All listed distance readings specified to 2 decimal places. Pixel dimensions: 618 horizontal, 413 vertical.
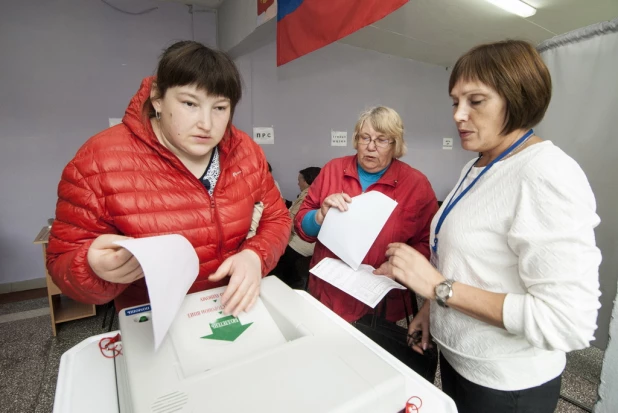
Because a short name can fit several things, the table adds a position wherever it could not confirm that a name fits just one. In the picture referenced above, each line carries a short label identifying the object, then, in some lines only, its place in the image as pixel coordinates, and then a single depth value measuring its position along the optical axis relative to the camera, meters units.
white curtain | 1.46
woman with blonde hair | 1.24
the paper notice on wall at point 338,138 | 4.01
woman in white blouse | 0.55
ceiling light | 2.68
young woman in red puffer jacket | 0.63
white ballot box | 0.39
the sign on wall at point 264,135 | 3.49
